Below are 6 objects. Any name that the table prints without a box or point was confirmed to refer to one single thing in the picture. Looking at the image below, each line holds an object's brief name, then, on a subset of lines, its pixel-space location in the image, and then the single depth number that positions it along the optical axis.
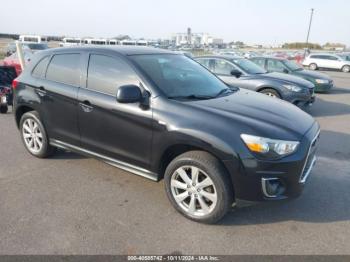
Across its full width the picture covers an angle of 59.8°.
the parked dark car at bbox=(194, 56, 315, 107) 7.88
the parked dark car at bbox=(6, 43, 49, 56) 21.63
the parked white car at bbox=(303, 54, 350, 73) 24.31
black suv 2.89
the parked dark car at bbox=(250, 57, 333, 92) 11.19
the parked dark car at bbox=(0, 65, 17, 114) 7.54
